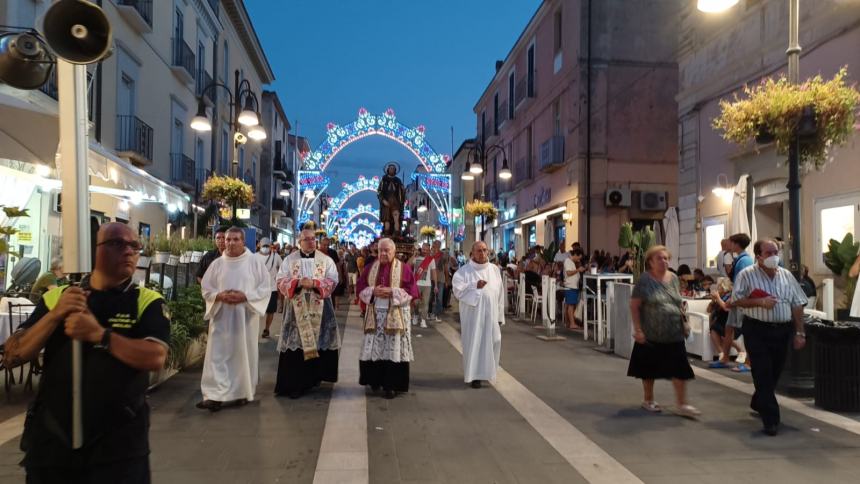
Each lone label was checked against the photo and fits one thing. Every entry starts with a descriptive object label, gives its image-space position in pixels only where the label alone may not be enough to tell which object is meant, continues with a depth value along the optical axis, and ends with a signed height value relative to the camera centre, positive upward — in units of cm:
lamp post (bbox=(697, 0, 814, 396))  711 +51
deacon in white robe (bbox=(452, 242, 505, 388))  774 -79
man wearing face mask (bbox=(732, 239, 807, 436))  588 -61
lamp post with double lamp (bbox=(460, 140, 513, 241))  2303 +316
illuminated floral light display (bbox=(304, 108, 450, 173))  3716 +680
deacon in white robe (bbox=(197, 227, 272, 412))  655 -66
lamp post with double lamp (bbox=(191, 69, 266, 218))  1350 +285
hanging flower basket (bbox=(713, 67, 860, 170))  744 +164
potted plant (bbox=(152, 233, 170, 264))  988 +4
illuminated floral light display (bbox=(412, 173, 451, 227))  3716 +404
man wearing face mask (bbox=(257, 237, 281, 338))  1207 -45
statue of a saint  1603 +128
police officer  238 -46
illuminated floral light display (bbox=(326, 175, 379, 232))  6072 +595
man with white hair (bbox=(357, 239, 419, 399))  720 -90
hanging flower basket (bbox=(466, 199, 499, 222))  2497 +164
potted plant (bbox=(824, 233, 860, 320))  892 -15
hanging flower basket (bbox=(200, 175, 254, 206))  1535 +148
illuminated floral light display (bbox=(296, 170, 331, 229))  3900 +443
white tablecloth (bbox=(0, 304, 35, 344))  651 -71
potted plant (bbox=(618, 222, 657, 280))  1420 +19
